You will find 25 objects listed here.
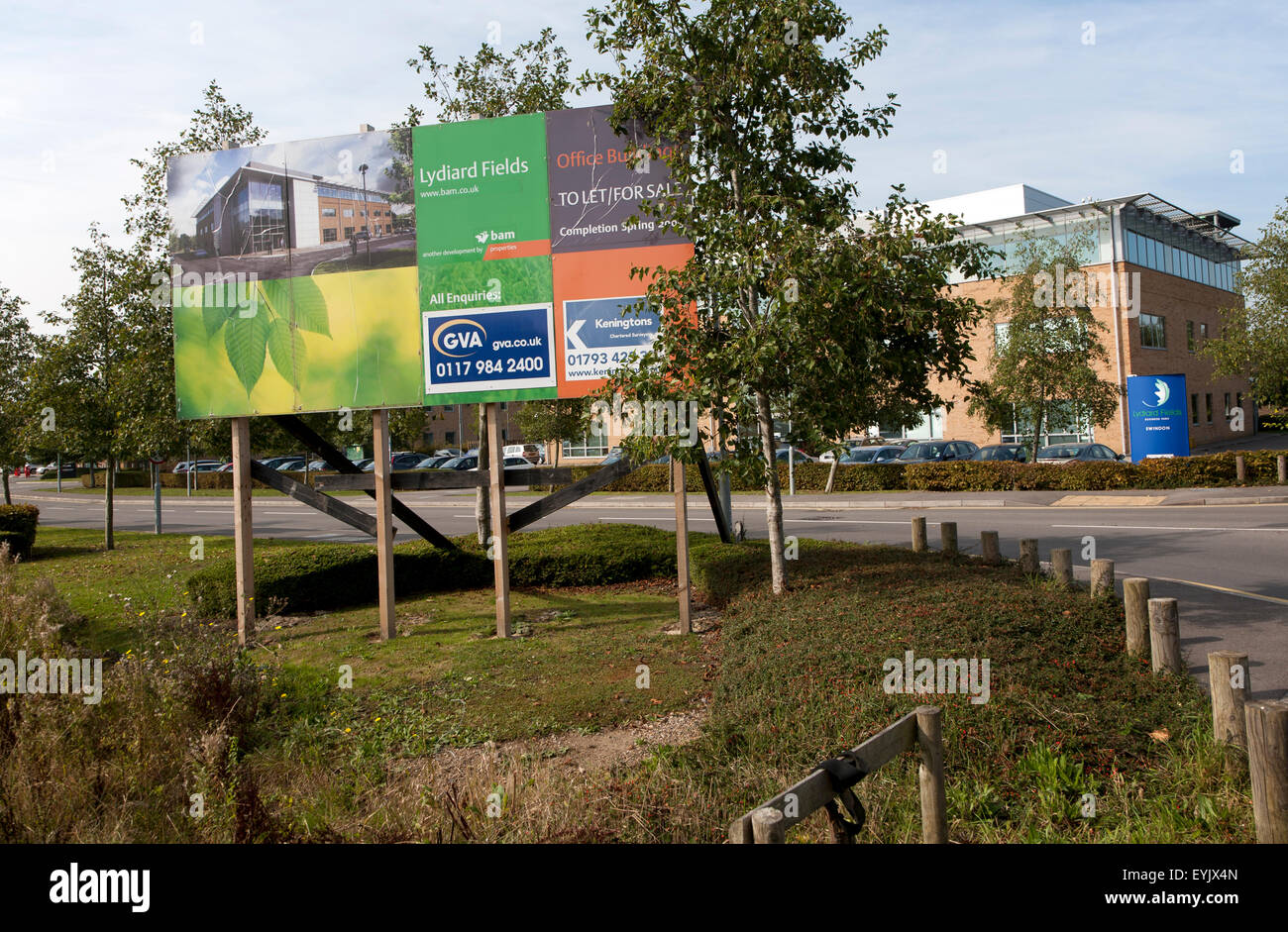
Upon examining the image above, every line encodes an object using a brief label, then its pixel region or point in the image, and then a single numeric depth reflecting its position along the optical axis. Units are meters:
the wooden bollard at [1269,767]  3.64
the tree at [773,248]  8.44
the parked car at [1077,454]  27.91
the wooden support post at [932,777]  3.79
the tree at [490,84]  15.30
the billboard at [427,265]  10.07
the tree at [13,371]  23.59
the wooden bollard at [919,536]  11.76
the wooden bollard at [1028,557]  9.63
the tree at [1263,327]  28.00
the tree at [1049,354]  26.17
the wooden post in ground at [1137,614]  6.58
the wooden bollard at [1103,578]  7.89
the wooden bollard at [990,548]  10.37
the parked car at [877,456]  31.78
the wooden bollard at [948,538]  11.28
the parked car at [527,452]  44.53
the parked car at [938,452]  30.38
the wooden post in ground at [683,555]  9.73
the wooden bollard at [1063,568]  8.72
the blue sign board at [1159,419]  27.80
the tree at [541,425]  33.06
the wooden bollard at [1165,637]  6.21
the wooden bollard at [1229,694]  4.96
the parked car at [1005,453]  29.05
